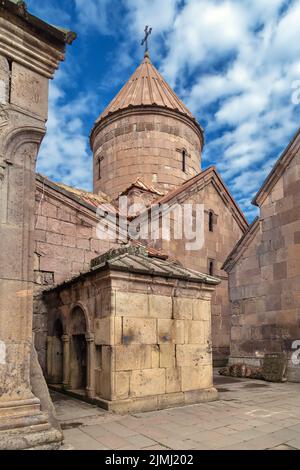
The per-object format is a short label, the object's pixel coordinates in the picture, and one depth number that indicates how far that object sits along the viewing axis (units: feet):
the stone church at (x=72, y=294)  12.67
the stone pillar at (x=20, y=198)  11.93
